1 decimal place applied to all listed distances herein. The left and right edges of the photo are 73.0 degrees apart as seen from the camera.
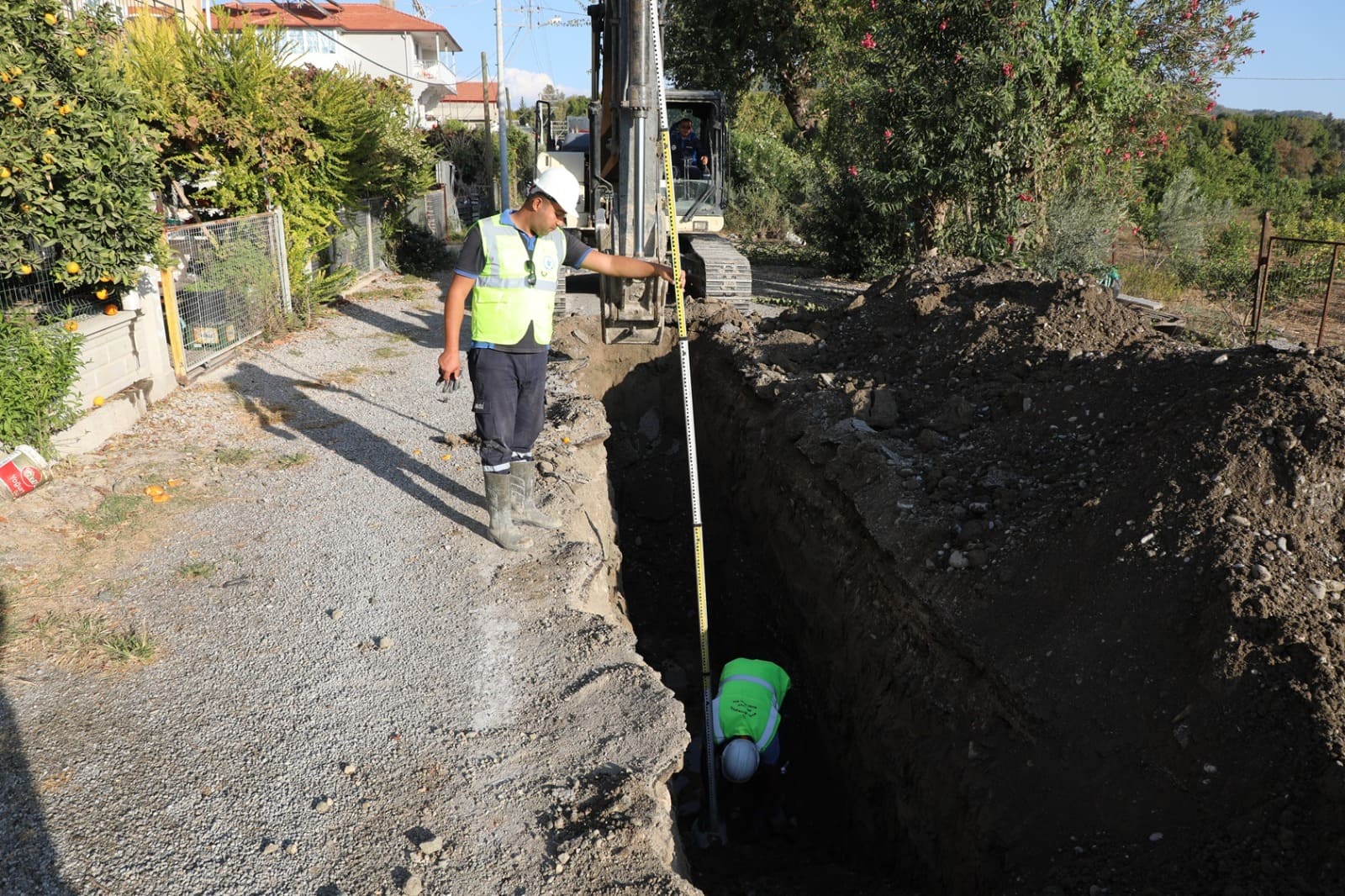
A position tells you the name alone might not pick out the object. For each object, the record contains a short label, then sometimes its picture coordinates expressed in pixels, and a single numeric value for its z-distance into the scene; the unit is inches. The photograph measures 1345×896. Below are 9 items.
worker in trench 201.5
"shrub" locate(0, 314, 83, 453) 232.2
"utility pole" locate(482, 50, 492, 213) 1254.3
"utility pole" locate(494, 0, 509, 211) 1003.3
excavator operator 521.7
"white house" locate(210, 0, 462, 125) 1618.5
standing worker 196.2
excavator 310.2
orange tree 245.3
